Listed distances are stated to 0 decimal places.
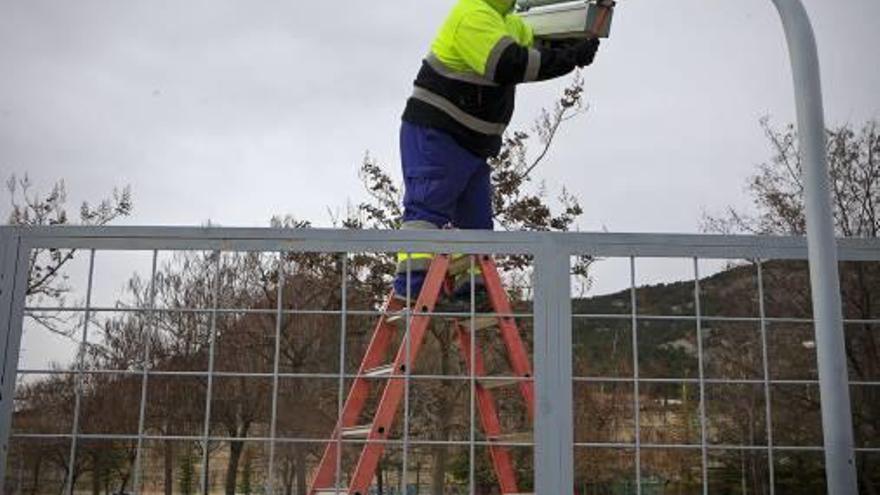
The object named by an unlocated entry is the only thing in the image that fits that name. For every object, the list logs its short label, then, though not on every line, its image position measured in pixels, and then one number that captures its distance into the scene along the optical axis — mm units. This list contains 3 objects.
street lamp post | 2014
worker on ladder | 3316
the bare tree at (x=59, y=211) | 8492
